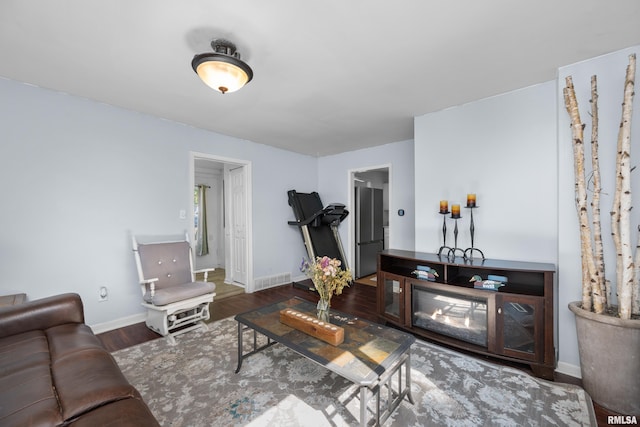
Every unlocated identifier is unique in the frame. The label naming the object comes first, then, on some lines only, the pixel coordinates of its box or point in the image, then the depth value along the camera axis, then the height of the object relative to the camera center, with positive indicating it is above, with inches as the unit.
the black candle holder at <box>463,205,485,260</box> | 101.3 -15.8
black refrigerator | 203.5 -14.9
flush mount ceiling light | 69.5 +40.9
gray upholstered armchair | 103.0 -32.7
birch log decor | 67.0 -3.2
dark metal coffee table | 53.6 -33.5
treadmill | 181.2 -9.5
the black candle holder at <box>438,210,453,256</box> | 109.1 -11.1
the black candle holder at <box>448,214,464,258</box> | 106.5 -15.6
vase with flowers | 75.9 -20.7
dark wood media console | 78.0 -34.2
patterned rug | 62.1 -50.5
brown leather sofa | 38.6 -30.3
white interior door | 174.9 -8.9
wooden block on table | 64.1 -31.0
